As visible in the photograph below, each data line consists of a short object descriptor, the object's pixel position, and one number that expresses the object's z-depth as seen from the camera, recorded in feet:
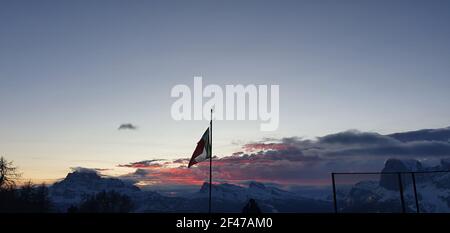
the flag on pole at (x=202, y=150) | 74.59
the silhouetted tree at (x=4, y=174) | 232.49
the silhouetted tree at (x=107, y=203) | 431.84
